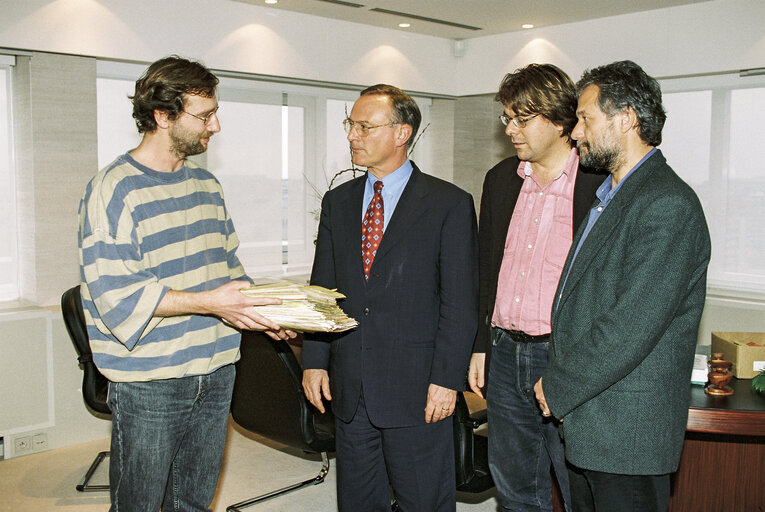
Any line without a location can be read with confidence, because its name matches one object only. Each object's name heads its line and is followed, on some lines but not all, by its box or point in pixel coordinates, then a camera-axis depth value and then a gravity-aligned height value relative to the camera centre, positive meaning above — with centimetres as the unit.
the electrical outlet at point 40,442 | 438 -129
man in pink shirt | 238 -13
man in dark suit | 239 -31
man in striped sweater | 206 -21
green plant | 271 -55
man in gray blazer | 182 -21
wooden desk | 280 -92
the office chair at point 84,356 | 369 -65
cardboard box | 287 -48
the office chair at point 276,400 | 319 -77
